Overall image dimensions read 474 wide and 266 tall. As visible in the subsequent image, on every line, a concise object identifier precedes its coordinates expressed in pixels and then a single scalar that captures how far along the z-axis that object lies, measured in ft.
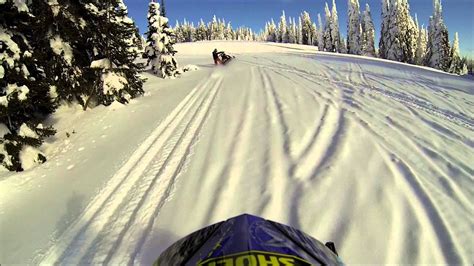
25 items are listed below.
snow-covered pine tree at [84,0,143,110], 48.55
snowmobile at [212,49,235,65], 95.71
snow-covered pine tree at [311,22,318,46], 358.23
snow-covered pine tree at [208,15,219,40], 407.85
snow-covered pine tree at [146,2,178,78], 82.74
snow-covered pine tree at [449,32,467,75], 234.38
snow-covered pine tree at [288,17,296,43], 378.73
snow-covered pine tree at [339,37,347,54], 268.58
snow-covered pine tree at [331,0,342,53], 270.26
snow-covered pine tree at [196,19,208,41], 408.16
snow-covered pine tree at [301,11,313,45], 358.43
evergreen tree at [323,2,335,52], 271.49
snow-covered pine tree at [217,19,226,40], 408.92
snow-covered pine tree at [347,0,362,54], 231.09
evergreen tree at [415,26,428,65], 207.21
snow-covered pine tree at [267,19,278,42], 431.84
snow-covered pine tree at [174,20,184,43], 410.93
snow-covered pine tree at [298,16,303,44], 364.17
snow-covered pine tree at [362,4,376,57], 220.84
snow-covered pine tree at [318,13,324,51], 280.90
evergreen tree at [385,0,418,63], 176.65
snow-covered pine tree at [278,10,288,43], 392.27
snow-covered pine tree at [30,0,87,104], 42.55
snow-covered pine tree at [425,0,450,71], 172.04
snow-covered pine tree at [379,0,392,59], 188.32
